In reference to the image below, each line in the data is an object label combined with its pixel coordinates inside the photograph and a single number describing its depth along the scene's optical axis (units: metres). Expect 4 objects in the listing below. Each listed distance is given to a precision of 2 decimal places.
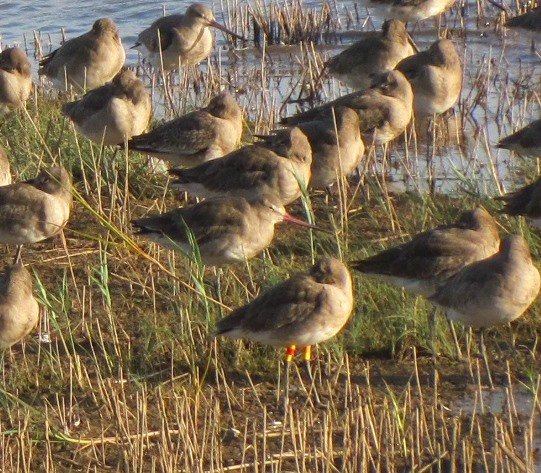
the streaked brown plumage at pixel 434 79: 11.66
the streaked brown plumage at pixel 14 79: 11.83
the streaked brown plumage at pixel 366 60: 12.74
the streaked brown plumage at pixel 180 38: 13.78
